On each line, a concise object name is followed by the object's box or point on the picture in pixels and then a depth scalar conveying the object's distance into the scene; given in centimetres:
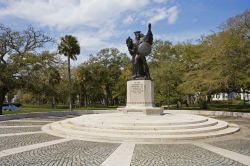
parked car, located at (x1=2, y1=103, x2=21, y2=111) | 4063
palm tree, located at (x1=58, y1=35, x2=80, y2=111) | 4031
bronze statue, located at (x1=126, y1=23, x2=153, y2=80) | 1955
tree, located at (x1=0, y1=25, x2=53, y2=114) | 2472
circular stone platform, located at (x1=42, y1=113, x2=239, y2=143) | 1249
